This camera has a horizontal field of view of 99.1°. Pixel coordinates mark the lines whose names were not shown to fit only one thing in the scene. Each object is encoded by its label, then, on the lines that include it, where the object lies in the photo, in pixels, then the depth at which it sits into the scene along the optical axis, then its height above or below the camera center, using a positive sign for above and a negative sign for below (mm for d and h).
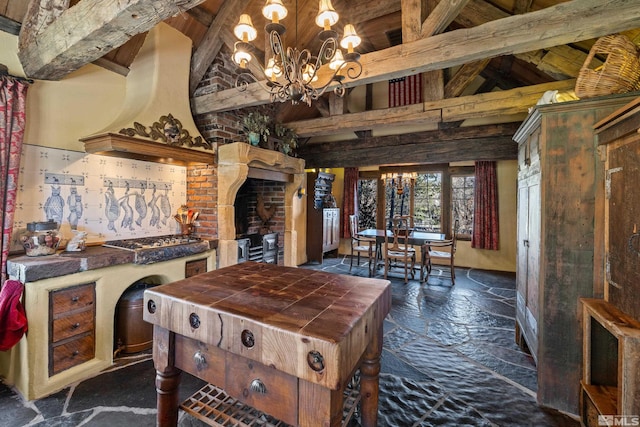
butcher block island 931 -495
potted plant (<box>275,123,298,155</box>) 4195 +1214
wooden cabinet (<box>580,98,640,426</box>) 1192 -378
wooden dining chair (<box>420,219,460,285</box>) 4566 -743
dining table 4613 -414
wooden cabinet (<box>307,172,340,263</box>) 5855 -78
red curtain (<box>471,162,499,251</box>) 5391 +137
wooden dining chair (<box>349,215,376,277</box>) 5244 -509
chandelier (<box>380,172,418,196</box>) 5551 +735
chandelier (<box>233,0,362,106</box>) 1651 +1114
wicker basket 1566 +838
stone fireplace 3227 +476
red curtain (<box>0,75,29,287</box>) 1945 +483
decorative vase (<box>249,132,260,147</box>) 3543 +980
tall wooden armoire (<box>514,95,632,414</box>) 1665 -141
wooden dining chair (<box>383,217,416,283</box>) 4461 -576
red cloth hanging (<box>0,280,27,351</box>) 1762 -669
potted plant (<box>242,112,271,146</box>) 3566 +1155
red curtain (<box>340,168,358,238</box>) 6703 +412
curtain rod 2012 +1045
